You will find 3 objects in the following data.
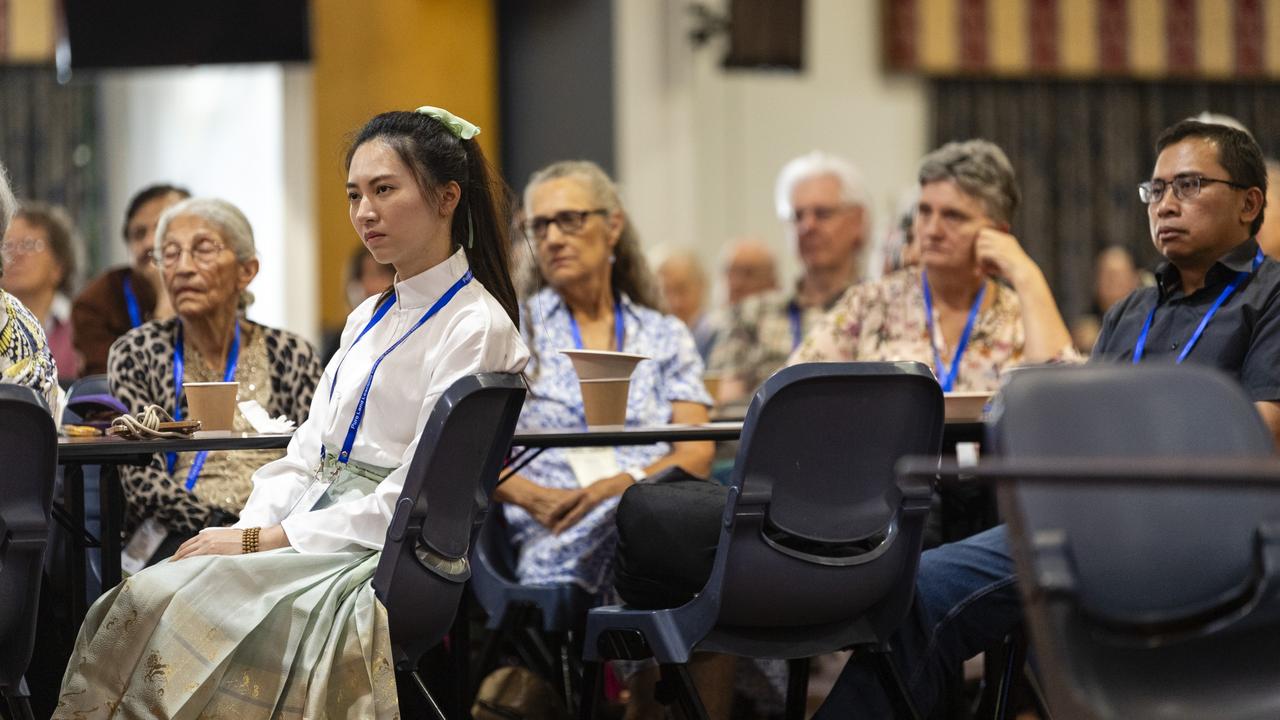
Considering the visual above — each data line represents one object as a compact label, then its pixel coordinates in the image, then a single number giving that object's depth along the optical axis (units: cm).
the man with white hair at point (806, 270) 1040
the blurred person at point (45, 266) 948
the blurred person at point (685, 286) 1402
